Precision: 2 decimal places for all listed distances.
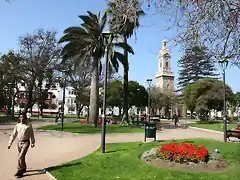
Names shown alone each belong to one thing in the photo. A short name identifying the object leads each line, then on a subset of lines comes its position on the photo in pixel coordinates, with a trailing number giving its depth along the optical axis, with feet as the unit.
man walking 17.76
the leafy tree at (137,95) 153.05
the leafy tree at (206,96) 102.67
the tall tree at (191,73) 181.82
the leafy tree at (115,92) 141.62
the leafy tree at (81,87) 107.98
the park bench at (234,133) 37.50
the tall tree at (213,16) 14.77
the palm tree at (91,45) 62.44
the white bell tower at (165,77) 234.68
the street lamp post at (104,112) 27.10
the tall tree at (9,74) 90.97
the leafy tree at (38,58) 86.14
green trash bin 35.25
